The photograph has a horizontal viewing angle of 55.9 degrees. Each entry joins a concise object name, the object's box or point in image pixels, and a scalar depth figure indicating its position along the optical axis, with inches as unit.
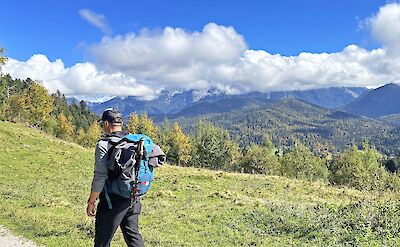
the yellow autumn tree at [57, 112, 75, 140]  4010.8
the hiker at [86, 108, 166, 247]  271.0
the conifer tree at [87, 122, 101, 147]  4119.1
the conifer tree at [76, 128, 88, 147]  4190.9
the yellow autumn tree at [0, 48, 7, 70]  1532.2
